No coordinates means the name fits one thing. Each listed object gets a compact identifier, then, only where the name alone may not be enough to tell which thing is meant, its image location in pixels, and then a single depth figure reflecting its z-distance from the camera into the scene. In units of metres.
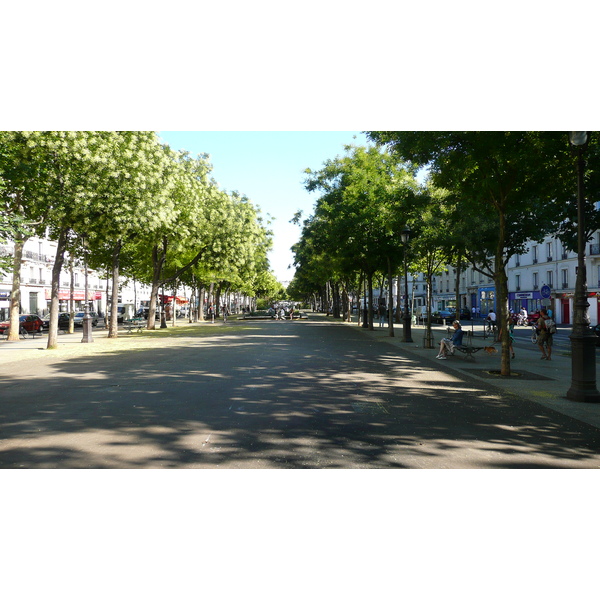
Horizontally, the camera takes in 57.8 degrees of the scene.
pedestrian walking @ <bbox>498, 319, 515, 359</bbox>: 17.15
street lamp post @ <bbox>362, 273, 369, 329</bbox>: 37.34
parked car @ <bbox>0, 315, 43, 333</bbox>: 37.06
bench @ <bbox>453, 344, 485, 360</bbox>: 16.27
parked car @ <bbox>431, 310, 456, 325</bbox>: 46.01
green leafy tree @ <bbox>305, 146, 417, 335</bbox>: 28.41
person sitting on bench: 16.72
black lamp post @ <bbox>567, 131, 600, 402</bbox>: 9.33
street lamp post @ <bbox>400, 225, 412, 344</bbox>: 24.47
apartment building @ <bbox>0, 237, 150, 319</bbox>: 48.88
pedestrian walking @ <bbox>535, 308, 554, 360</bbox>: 16.84
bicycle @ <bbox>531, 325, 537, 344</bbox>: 24.91
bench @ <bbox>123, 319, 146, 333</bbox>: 32.47
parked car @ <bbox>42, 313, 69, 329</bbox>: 39.66
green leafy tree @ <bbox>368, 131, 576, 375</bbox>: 11.04
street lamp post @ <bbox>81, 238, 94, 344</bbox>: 24.65
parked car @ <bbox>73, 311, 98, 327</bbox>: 45.17
